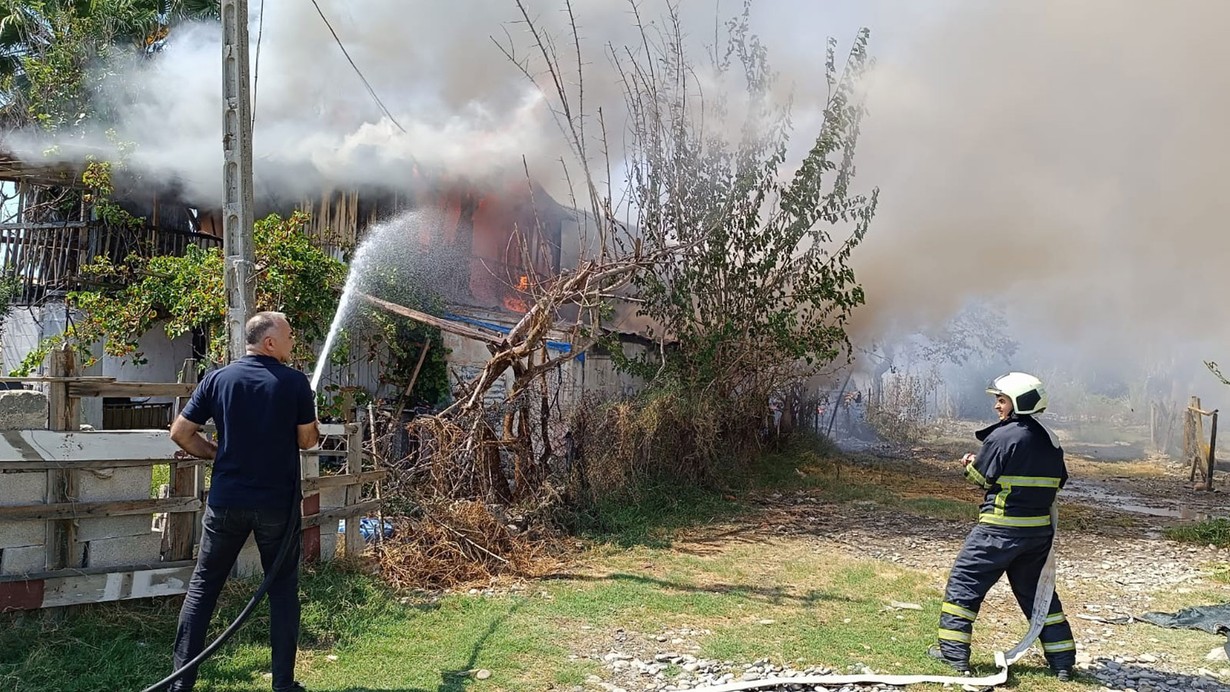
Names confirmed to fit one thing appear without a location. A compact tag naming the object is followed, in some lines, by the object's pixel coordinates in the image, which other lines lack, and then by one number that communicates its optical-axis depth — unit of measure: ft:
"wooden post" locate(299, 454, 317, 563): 17.33
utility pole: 16.06
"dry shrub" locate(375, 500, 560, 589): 19.33
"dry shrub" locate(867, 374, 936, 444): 70.28
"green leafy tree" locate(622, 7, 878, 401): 37.04
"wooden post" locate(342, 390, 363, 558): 18.85
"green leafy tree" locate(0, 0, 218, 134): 40.98
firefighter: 14.16
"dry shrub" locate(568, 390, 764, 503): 27.78
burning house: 36.94
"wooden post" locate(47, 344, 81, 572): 13.58
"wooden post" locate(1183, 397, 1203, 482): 46.37
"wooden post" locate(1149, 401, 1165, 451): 71.00
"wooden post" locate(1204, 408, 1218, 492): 41.75
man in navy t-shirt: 11.61
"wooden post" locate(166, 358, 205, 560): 14.98
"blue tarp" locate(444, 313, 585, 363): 40.21
